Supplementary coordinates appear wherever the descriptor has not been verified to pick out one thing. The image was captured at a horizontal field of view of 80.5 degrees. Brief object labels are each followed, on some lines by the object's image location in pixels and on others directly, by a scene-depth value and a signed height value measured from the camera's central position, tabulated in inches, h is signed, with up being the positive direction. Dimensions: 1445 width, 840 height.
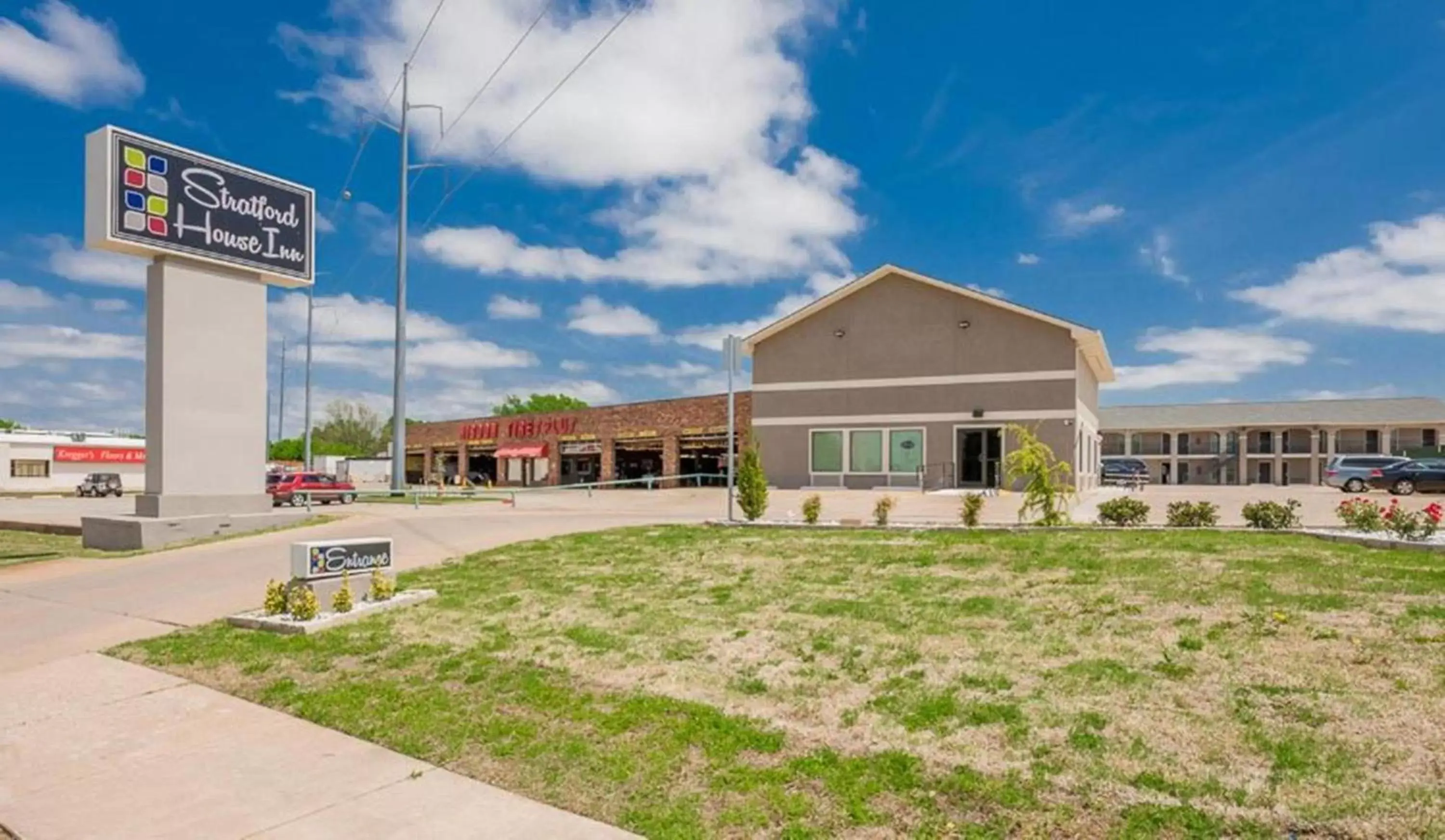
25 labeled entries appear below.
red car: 1301.7 -91.6
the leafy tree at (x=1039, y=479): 616.7 -30.6
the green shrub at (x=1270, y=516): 567.2 -51.2
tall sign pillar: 696.4 +97.8
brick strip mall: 1763.0 -30.6
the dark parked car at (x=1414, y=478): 1197.7 -52.7
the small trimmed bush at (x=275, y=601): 374.3 -75.4
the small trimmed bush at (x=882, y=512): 655.1 -59.0
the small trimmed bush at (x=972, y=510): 615.2 -53.3
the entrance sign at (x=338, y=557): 375.6 -58.5
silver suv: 1295.5 -47.0
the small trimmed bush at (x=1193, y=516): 604.4 -55.4
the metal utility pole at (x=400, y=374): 1446.9 +96.0
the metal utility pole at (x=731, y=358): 679.1 +61.2
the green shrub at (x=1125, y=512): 609.9 -53.6
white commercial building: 2605.8 -103.5
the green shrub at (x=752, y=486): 716.7 -44.2
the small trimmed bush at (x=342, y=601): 370.9 -74.5
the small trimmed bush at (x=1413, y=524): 481.7 -47.8
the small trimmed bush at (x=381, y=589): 394.0 -73.3
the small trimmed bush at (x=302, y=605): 357.7 -73.7
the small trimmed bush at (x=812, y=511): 669.9 -59.5
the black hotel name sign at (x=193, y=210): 689.6 +192.7
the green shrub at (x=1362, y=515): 524.4 -46.6
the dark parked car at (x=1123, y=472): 1865.2 -77.1
